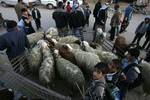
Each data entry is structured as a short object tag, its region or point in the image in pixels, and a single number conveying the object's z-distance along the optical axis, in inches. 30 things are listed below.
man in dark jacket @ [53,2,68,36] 200.4
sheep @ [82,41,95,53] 137.6
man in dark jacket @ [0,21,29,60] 115.3
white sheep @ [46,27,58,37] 164.4
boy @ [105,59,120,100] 84.7
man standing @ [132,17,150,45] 190.3
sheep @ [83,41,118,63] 129.7
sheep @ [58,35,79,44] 151.4
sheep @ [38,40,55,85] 112.8
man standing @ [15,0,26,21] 211.5
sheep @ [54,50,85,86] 113.3
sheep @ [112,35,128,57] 142.3
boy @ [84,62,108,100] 79.1
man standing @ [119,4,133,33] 227.2
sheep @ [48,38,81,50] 140.2
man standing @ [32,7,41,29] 226.7
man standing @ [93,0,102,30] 230.5
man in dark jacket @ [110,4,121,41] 207.8
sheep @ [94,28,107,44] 166.4
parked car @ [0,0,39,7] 338.0
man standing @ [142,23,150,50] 194.3
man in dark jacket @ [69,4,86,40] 192.9
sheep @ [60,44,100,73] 124.2
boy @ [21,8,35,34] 169.5
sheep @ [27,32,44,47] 153.1
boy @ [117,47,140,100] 93.8
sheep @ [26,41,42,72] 126.6
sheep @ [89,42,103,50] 145.6
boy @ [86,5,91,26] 235.5
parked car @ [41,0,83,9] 336.2
